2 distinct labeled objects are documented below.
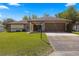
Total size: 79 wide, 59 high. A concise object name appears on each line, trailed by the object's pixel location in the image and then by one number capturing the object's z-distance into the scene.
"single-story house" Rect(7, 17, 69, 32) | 8.20
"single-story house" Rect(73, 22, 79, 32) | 9.00
